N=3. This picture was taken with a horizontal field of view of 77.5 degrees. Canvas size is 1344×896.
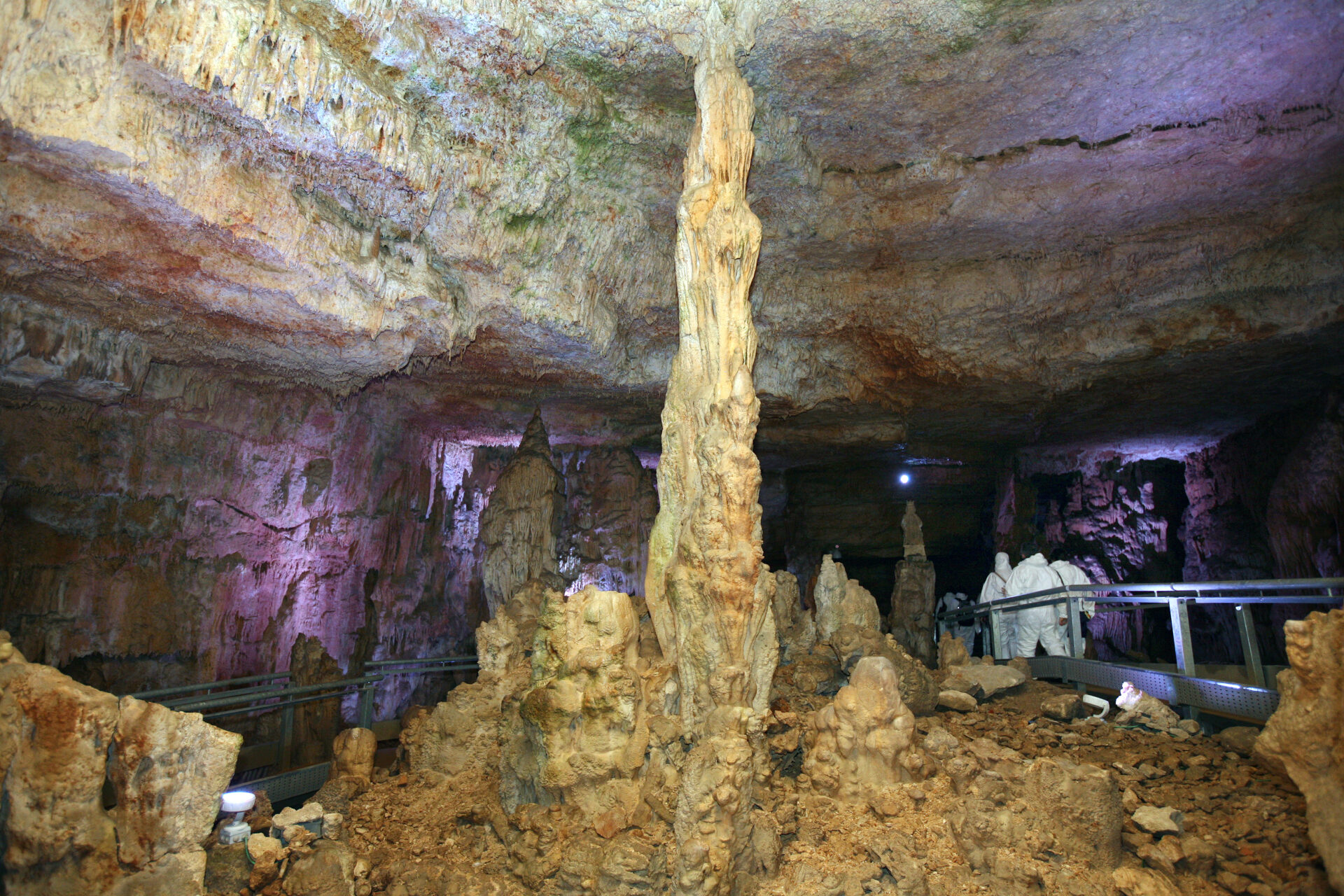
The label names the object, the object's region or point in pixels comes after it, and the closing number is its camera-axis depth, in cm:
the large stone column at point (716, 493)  528
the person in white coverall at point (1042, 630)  901
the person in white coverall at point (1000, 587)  995
